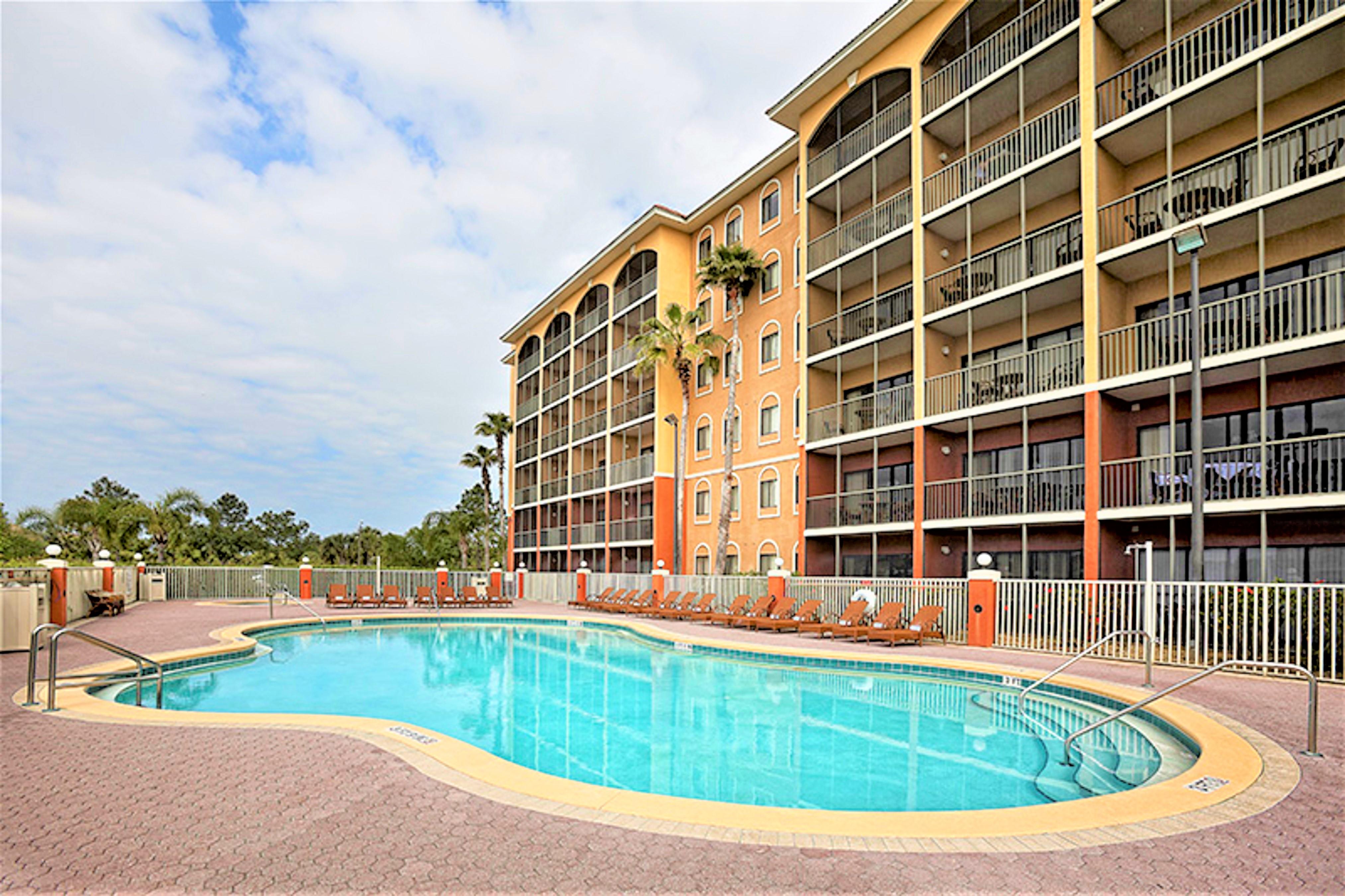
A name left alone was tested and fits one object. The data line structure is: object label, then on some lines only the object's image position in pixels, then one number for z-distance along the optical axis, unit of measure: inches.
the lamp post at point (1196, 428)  471.8
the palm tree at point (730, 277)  1072.2
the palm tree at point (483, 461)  2018.9
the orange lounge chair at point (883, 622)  610.5
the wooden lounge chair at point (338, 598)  1002.7
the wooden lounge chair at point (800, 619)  702.8
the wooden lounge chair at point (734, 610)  777.6
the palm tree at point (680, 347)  1168.2
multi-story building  570.9
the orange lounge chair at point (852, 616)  648.4
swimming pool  271.6
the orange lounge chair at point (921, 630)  588.4
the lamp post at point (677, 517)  1133.1
